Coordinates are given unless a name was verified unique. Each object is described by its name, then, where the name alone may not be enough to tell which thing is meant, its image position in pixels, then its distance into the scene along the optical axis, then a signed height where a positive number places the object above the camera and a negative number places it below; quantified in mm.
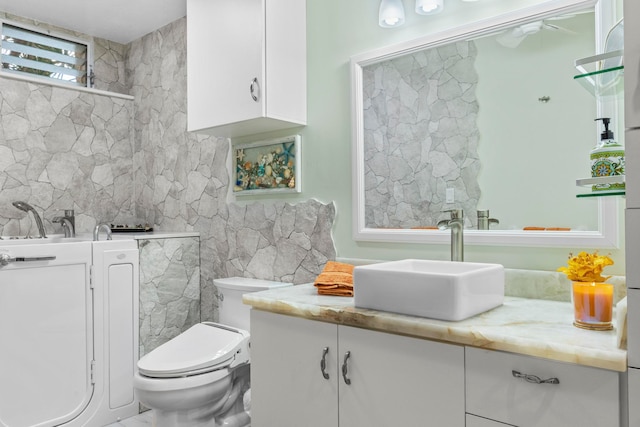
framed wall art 2395 +258
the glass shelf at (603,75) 1230 +383
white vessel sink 1334 -235
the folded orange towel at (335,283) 1797 -267
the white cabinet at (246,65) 2168 +724
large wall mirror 1580 +308
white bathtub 2271 -601
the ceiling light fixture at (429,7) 1899 +840
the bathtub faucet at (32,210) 2842 +41
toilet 1964 -679
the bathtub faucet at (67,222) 2988 -35
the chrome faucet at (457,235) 1738 -83
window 3080 +1101
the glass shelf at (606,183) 1222 +76
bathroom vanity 1079 -422
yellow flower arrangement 1272 -153
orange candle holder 1219 -246
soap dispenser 1253 +137
